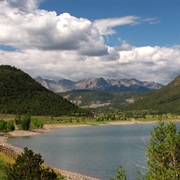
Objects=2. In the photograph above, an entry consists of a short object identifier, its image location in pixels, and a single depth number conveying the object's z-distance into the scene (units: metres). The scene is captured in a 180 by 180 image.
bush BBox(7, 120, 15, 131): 175.00
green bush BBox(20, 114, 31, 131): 182.50
